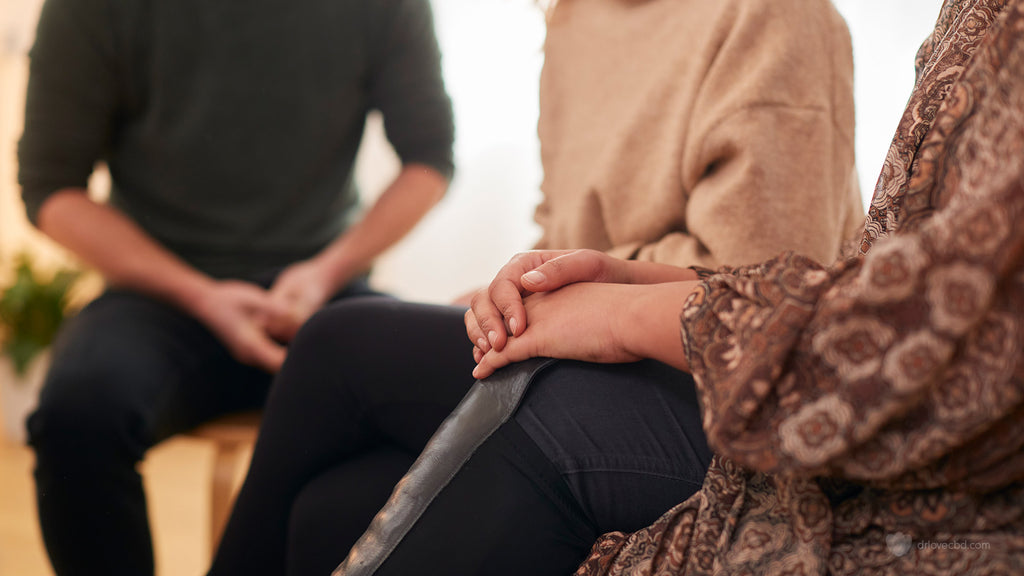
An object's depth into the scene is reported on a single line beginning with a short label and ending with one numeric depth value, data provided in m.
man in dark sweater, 1.04
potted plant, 1.65
